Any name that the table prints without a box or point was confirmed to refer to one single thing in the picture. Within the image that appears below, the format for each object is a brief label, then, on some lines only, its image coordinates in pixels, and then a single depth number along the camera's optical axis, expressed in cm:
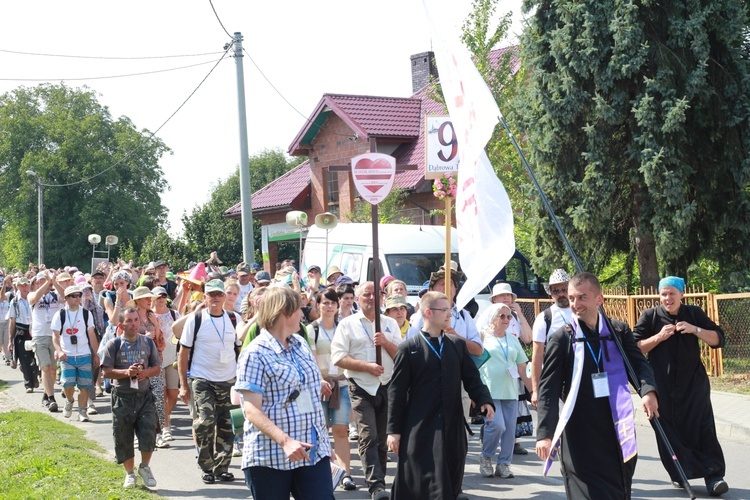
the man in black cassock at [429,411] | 655
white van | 1733
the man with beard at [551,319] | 873
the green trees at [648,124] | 1709
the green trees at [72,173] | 6825
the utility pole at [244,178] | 1920
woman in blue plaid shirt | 508
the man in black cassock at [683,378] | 817
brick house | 3109
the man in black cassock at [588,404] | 582
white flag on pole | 650
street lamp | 5428
